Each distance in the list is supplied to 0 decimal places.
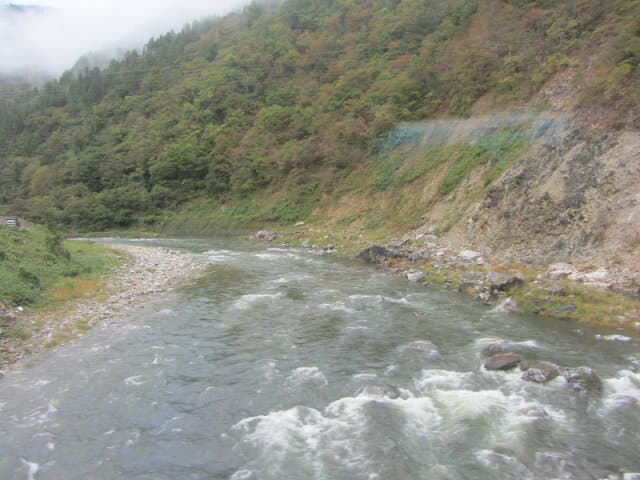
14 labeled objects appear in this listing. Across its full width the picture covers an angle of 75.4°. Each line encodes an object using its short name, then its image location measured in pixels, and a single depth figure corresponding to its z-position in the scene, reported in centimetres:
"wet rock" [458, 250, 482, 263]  1819
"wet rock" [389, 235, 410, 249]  2302
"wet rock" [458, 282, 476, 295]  1473
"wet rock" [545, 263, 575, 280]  1405
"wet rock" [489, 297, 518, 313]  1272
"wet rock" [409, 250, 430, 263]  1983
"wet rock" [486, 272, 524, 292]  1389
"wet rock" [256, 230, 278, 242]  3569
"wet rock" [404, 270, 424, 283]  1747
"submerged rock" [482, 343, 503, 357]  952
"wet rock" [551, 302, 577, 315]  1195
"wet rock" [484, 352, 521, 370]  882
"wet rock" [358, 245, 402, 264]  2124
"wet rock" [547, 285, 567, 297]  1270
